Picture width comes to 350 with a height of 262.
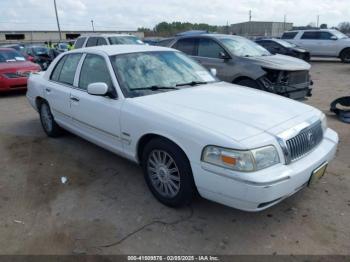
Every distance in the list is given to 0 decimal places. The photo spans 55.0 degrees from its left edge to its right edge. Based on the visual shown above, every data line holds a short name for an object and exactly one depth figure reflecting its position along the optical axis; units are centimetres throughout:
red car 1034
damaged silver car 718
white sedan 285
